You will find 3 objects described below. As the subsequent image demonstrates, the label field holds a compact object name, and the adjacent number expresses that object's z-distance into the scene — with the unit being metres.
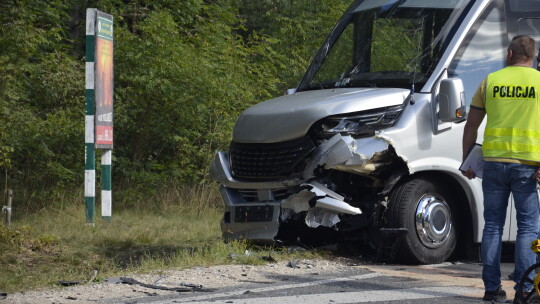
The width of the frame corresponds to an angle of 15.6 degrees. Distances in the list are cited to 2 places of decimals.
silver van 17.38
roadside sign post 27.35
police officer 13.33
